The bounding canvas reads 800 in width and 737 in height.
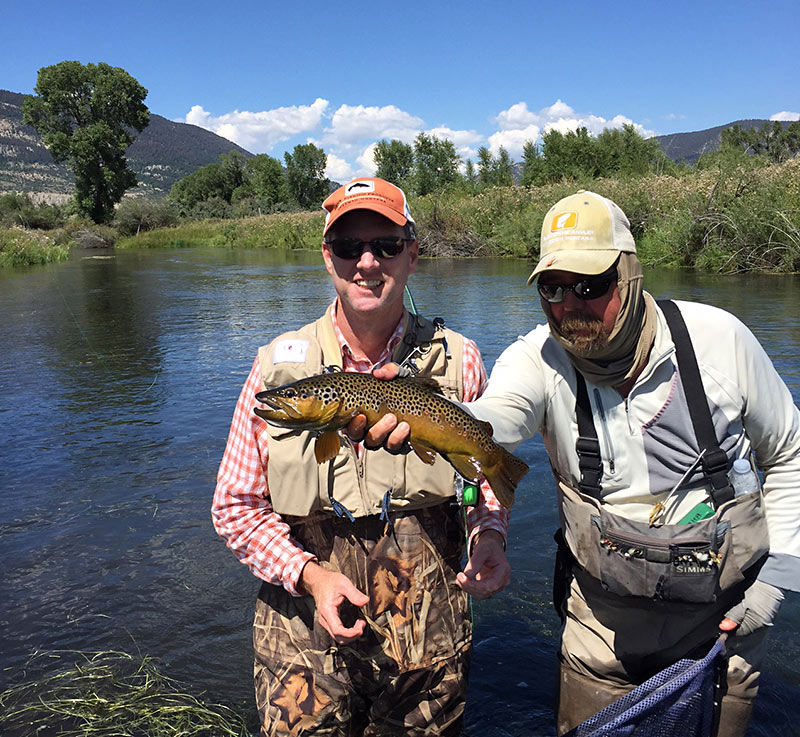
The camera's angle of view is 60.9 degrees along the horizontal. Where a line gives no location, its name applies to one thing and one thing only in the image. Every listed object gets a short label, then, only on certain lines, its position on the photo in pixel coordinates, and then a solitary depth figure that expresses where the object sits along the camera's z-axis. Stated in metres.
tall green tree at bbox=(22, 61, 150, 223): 71.12
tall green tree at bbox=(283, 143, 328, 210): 100.44
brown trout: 2.36
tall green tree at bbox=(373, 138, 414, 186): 83.88
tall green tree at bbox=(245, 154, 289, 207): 100.75
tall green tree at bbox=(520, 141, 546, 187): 63.31
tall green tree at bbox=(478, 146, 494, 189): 78.69
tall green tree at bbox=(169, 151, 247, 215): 106.88
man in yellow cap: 2.47
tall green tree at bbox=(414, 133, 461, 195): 73.69
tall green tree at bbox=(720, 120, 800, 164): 84.00
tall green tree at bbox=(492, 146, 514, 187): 77.88
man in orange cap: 2.65
